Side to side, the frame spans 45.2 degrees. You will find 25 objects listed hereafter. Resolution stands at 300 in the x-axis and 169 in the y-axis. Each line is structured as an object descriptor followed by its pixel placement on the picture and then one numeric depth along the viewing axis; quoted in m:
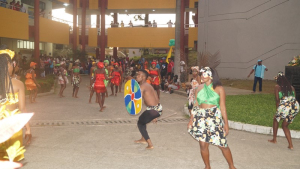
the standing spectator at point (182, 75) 21.20
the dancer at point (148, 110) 6.89
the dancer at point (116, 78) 17.25
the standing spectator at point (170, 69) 22.02
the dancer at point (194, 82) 10.28
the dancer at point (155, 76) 15.73
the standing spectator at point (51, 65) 31.03
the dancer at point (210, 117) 5.03
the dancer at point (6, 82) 2.53
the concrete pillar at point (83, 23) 39.09
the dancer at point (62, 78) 15.96
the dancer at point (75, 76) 15.75
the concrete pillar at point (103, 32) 37.94
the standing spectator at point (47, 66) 30.46
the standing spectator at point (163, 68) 23.34
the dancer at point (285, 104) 7.03
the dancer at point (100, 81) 12.17
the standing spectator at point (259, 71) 17.81
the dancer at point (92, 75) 13.20
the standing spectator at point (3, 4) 25.20
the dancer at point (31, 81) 13.41
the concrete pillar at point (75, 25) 37.81
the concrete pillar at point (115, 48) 42.53
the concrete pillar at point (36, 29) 28.61
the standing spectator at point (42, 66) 26.81
